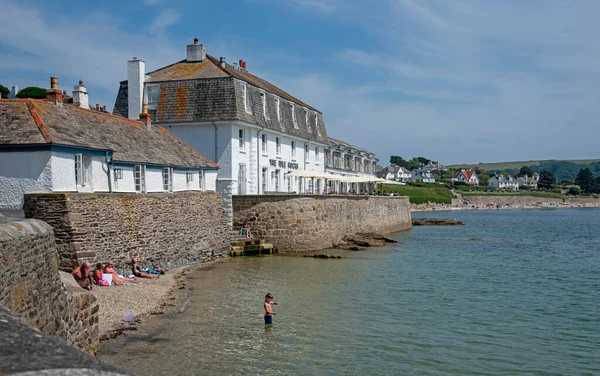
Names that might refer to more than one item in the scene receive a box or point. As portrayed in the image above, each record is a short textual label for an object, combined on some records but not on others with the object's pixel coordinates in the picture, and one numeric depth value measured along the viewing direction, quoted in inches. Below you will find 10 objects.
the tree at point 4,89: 1827.6
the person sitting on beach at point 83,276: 639.8
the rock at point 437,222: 2536.4
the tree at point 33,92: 2044.5
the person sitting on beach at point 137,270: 804.0
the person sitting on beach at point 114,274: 725.9
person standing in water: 613.6
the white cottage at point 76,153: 705.6
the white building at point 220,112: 1255.5
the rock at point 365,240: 1419.8
